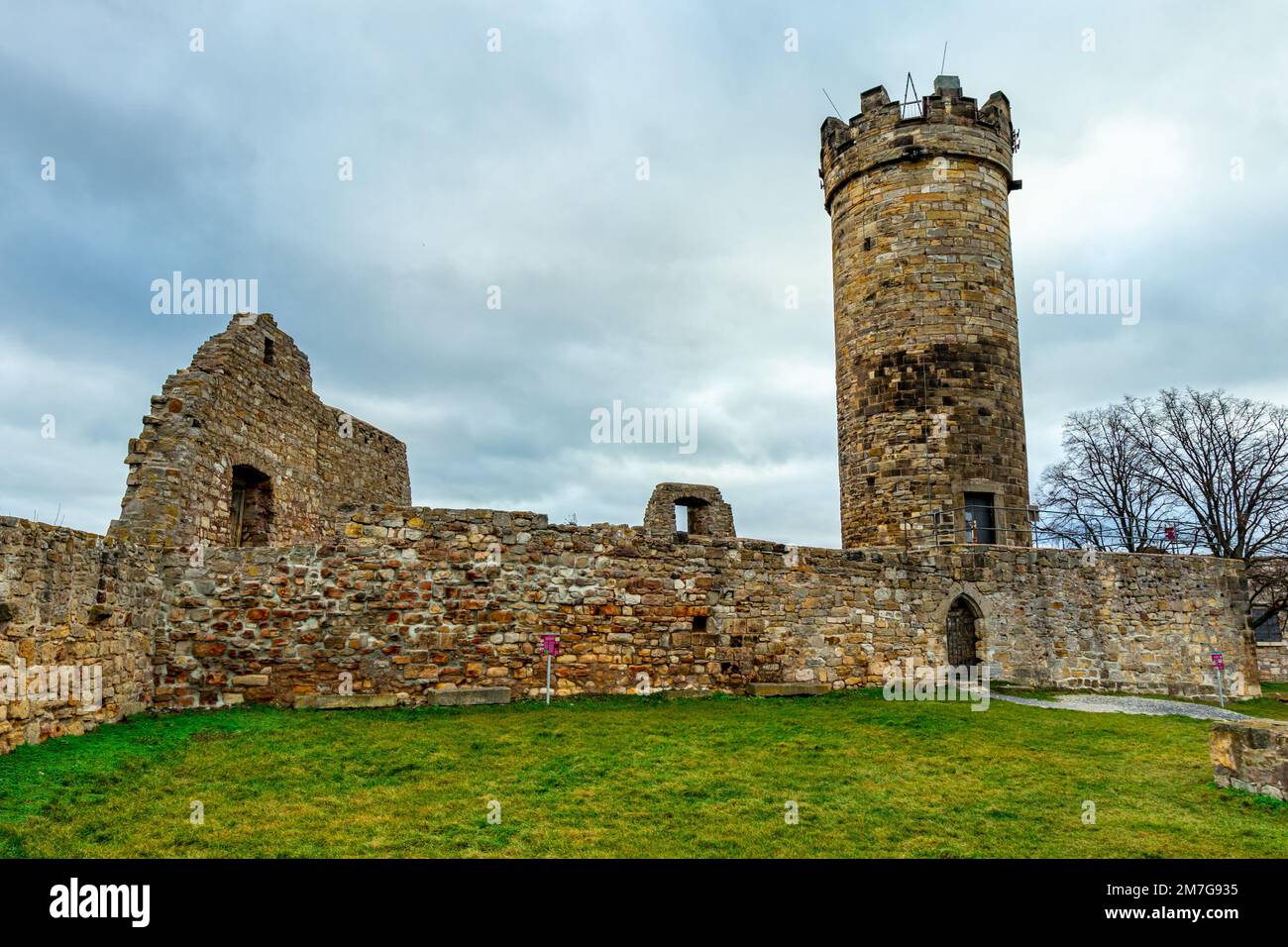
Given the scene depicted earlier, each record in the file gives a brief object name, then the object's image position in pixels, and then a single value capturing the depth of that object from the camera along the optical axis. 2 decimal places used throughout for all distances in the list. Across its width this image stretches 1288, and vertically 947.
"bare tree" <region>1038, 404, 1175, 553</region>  30.72
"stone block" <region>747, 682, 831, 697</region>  12.84
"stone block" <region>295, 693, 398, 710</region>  10.29
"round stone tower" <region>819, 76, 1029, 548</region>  18.86
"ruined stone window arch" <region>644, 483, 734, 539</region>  19.39
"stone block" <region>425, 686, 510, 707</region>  10.75
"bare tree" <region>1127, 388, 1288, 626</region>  26.66
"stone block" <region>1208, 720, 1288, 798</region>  6.95
